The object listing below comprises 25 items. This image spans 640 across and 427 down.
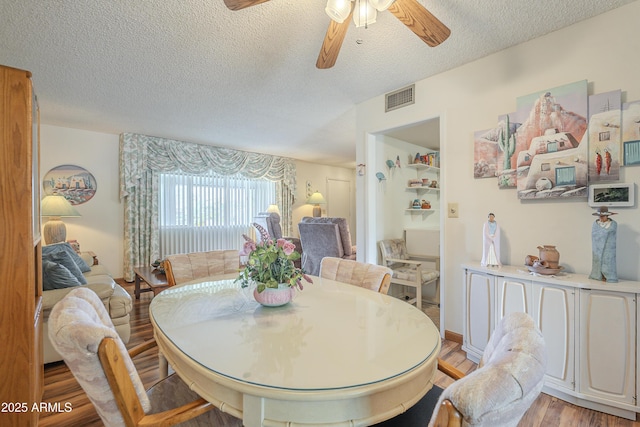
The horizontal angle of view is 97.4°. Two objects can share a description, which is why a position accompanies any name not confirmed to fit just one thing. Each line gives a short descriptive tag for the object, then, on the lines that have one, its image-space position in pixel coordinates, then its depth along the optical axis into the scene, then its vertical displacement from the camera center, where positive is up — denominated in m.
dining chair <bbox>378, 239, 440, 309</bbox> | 3.04 -0.71
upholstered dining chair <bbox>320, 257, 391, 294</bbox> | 1.62 -0.40
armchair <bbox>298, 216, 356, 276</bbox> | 3.64 -0.41
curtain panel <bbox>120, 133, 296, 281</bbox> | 4.56 +0.62
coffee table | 2.83 -0.76
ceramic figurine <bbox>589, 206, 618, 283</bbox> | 1.62 -0.22
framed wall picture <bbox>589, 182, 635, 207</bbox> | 1.67 +0.09
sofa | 2.05 -0.70
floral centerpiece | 1.22 -0.24
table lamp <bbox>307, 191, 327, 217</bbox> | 6.89 +0.22
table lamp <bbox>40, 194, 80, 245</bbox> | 3.66 -0.04
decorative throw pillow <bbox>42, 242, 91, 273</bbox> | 2.97 -0.44
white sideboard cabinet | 1.52 -0.71
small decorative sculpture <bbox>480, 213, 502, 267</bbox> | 2.10 -0.25
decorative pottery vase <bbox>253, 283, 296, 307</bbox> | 1.23 -0.38
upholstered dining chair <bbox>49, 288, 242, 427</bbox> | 0.75 -0.44
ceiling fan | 1.34 +0.98
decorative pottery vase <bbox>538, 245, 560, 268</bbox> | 1.81 -0.30
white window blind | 5.07 +0.02
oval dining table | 0.69 -0.44
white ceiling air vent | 2.79 +1.14
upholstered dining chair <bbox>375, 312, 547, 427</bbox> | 0.52 -0.35
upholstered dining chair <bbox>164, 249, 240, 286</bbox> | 1.91 -0.40
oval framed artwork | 4.09 +0.41
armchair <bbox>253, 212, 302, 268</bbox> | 4.95 -0.26
